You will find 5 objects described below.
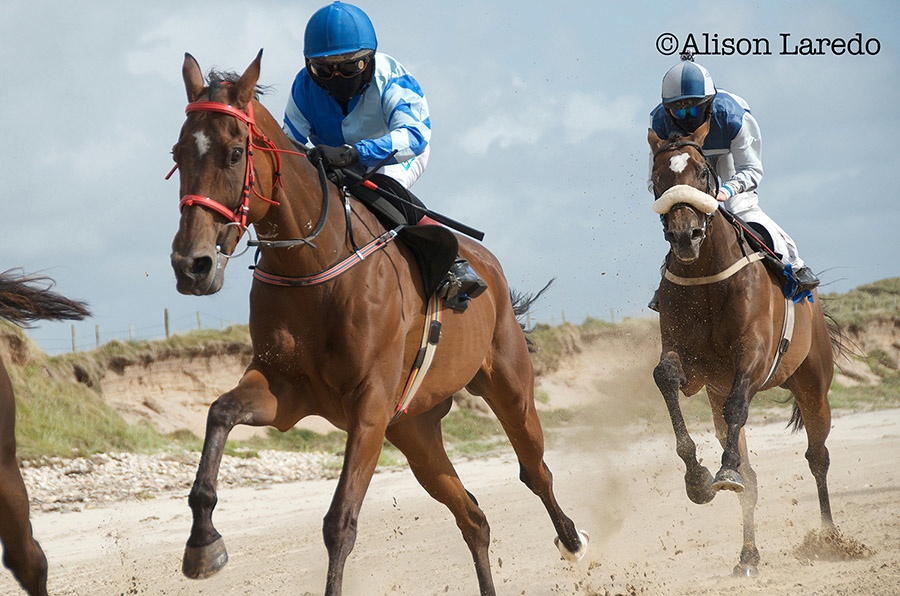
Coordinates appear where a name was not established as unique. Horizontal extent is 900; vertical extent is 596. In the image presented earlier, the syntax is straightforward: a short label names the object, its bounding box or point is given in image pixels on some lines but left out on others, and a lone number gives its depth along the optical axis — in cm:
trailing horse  1446
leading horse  960
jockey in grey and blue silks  1583
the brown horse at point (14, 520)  1120
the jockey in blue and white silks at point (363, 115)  1229
